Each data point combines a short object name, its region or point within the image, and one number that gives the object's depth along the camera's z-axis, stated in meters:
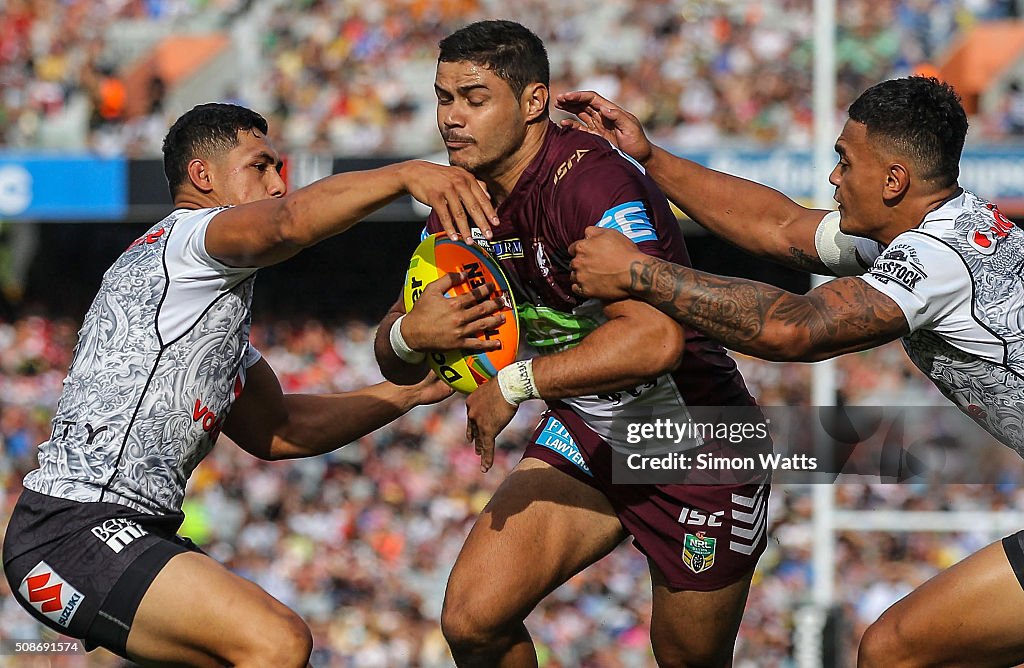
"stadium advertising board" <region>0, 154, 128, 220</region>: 26.86
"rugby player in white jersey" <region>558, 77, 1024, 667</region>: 8.28
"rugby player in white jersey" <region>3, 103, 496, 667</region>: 8.45
